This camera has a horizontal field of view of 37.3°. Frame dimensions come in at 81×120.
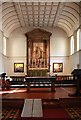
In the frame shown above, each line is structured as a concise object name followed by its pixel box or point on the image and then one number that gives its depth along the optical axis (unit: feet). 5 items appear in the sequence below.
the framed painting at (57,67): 44.96
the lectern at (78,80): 18.74
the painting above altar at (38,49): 44.30
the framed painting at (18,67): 44.88
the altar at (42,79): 23.39
